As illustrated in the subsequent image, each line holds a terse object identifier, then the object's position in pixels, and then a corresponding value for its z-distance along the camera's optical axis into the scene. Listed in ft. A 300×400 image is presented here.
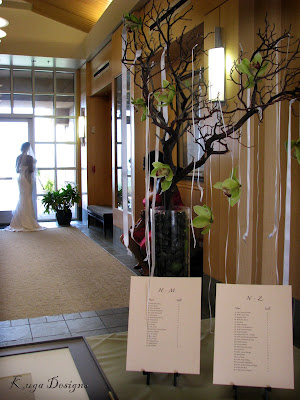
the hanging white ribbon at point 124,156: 5.32
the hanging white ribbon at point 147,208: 5.00
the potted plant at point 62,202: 30.40
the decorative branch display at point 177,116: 4.65
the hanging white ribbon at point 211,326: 6.25
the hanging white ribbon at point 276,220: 5.18
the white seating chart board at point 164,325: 4.85
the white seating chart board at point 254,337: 4.65
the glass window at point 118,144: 23.31
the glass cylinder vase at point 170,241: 5.11
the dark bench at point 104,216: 25.89
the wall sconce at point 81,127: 31.42
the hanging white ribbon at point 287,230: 5.07
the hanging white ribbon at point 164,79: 5.17
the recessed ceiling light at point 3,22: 18.23
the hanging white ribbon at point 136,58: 5.15
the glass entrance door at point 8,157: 32.12
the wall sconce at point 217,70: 11.58
